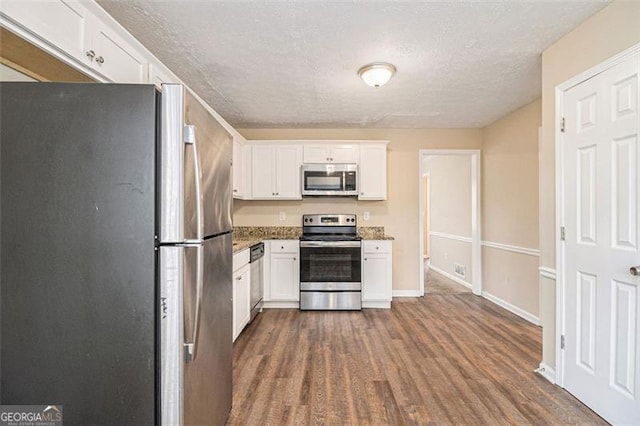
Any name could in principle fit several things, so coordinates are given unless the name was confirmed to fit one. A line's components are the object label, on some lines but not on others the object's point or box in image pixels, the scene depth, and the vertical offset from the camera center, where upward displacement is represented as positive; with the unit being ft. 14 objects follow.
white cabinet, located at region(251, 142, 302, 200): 13.33 +2.00
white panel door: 5.31 -0.59
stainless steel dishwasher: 10.96 -2.49
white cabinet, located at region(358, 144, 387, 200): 13.30 +1.90
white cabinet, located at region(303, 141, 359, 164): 13.26 +2.71
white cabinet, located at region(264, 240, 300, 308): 12.50 -2.48
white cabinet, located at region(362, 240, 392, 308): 12.48 -2.47
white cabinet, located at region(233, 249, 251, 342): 9.05 -2.60
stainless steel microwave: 13.16 +1.52
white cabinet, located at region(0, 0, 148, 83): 3.76 +2.68
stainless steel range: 12.27 -2.57
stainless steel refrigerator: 3.43 -0.45
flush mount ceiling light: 7.89 +3.84
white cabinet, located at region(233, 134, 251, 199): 12.14 +2.04
